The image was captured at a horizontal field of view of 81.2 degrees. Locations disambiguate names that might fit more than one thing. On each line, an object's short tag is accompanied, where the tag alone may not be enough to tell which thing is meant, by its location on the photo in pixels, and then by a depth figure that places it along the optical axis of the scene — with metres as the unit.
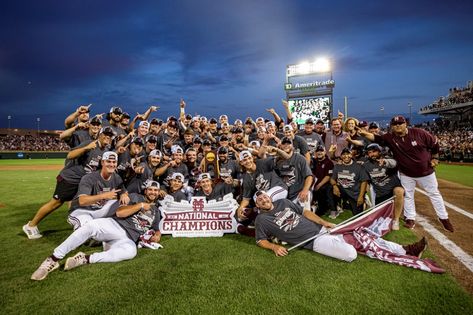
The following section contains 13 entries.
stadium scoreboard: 29.53
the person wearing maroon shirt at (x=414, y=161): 5.66
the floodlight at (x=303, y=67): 34.69
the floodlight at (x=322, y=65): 34.47
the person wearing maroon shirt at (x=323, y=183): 6.84
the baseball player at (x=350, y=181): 6.21
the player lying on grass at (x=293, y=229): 4.06
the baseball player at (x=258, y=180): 5.33
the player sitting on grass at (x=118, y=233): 3.77
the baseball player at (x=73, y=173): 5.37
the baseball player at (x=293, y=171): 5.58
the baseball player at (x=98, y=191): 4.54
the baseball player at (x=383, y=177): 5.82
